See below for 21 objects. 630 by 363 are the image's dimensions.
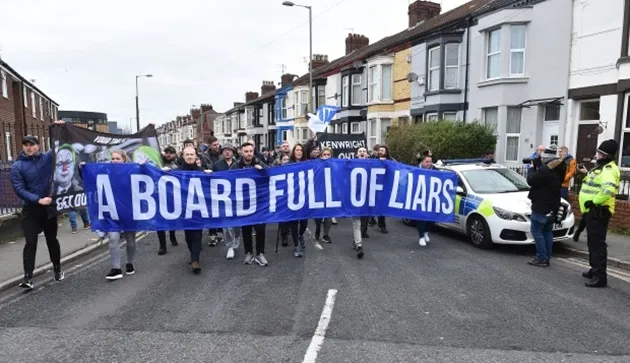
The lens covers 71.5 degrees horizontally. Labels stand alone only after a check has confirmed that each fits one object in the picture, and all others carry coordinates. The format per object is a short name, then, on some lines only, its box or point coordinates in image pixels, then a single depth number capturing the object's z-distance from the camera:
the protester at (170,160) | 8.64
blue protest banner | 6.44
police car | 7.76
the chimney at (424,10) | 25.33
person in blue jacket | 5.67
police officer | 5.80
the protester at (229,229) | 7.48
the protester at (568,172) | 9.22
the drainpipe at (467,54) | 17.91
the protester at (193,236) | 6.61
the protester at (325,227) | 8.52
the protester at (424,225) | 8.46
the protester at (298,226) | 7.62
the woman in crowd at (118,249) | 6.32
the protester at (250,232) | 7.00
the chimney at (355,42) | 34.62
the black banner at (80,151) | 6.39
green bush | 14.55
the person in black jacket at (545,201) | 6.75
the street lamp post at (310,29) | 23.66
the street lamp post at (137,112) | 39.65
